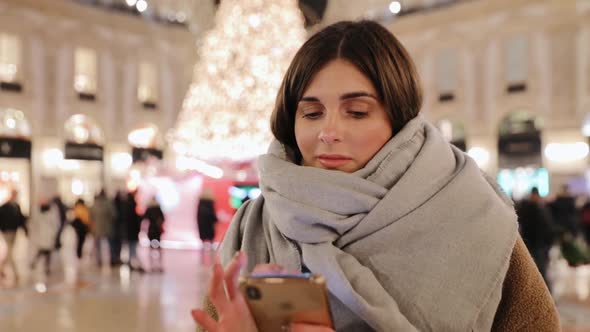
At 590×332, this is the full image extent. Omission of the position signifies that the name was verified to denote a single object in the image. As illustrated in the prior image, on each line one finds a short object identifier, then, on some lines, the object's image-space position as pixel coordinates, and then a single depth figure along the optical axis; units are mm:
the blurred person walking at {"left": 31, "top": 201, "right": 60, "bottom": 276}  9938
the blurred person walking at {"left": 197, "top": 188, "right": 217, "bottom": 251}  11461
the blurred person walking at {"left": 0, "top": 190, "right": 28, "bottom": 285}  9625
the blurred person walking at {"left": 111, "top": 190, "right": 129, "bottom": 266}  11195
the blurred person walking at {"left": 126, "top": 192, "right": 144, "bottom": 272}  10727
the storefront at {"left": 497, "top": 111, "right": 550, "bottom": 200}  20531
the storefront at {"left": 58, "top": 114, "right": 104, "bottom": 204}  22578
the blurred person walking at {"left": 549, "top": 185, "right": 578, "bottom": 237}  11484
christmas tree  13688
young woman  1059
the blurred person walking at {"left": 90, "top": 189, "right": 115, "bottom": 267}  11078
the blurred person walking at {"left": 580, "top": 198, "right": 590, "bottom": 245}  11666
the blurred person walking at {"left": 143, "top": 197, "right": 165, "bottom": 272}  10484
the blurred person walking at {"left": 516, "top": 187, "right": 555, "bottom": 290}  7480
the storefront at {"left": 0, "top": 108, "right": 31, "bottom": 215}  20484
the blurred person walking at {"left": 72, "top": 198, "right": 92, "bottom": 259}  10844
